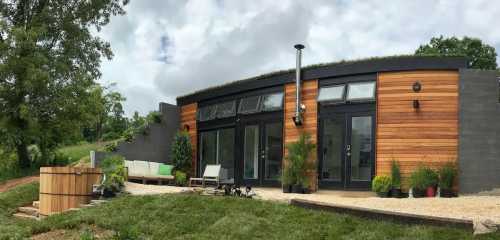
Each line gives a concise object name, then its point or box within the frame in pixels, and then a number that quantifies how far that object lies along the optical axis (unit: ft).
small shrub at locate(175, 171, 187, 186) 52.37
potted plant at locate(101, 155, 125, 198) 36.78
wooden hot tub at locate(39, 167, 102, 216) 36.65
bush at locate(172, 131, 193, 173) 56.39
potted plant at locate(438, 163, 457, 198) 37.73
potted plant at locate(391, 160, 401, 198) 39.11
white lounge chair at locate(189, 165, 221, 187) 49.14
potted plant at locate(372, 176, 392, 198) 38.99
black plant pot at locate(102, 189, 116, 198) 36.76
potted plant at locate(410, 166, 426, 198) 37.96
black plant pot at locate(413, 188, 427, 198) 38.09
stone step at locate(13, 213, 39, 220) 37.93
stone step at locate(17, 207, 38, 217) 38.83
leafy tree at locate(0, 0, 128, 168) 55.21
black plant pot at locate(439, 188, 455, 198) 37.73
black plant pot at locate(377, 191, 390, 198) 39.02
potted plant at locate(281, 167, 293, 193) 43.95
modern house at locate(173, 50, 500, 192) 39.01
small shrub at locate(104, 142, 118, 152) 53.68
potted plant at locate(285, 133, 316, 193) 43.42
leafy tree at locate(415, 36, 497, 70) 112.47
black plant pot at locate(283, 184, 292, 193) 44.27
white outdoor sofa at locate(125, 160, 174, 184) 48.83
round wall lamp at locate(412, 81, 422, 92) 40.01
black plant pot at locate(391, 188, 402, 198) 39.06
